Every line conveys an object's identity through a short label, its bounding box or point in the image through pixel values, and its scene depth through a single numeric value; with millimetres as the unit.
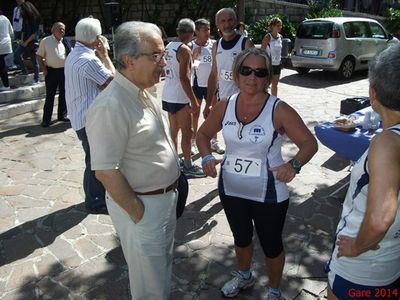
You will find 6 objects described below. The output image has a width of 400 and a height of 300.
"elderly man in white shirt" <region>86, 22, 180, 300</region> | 1955
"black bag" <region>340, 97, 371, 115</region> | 4688
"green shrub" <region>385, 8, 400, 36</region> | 17547
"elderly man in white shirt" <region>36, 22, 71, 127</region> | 6977
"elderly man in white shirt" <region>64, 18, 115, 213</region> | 3781
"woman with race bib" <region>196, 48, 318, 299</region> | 2447
